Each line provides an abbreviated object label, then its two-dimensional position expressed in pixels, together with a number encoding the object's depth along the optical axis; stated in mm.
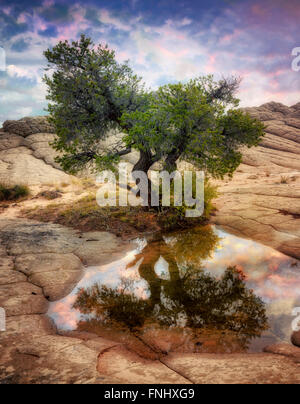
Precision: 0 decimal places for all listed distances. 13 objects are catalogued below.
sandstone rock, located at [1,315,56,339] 3848
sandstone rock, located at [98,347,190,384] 2699
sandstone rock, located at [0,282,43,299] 5105
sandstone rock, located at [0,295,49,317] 4562
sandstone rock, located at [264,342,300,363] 3250
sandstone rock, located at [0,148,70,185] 20870
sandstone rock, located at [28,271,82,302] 5480
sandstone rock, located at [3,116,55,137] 32375
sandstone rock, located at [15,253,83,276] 6441
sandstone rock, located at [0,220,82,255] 7902
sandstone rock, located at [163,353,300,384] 2609
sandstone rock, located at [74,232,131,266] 7502
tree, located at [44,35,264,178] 9445
